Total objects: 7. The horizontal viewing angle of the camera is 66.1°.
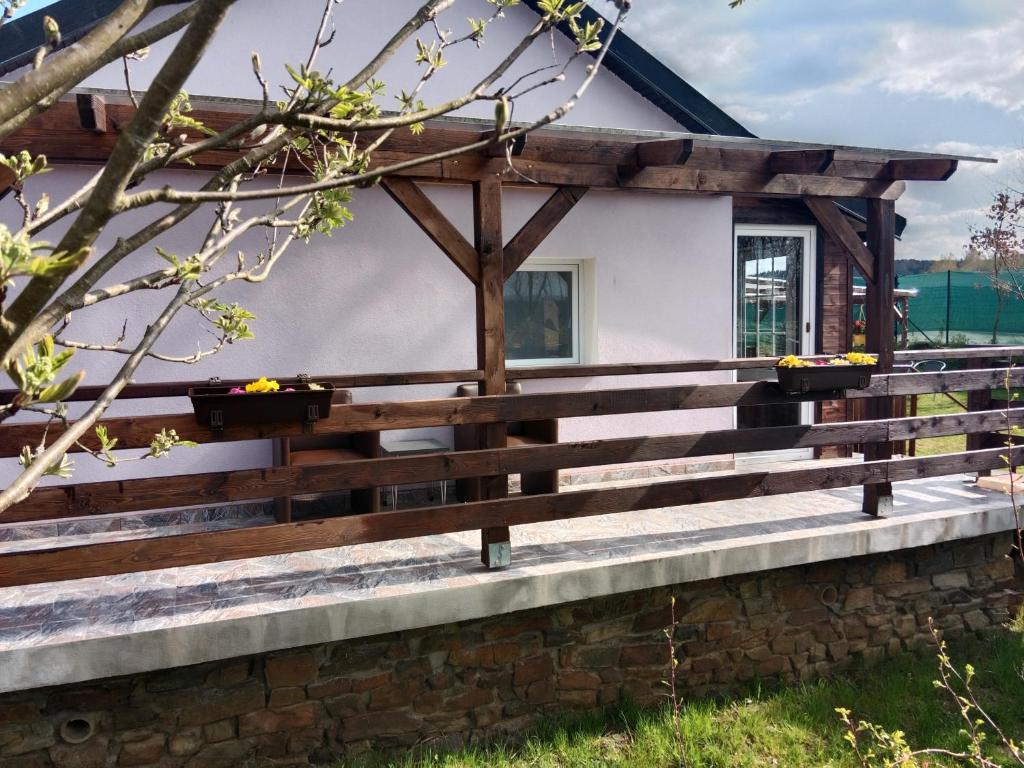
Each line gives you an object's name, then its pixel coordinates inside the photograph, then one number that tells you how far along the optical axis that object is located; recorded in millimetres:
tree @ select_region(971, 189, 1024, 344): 15555
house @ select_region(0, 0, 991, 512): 4980
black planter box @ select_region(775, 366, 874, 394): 4875
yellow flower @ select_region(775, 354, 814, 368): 4911
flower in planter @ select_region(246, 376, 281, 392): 3811
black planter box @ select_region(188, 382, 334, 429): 3664
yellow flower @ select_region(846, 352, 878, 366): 5121
